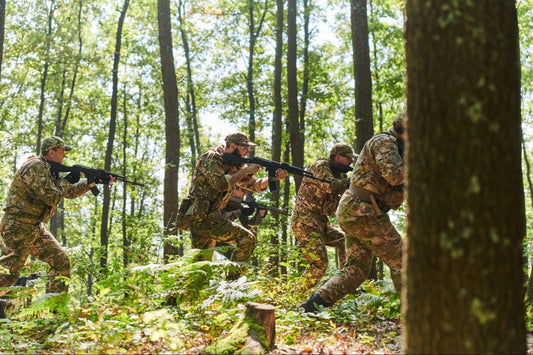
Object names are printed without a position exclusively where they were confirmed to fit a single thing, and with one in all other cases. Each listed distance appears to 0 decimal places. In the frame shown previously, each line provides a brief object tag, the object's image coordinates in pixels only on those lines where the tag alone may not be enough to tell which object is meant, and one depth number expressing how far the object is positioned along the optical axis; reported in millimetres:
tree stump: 3488
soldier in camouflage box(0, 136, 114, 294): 6988
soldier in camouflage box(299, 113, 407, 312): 5352
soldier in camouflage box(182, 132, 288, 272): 6957
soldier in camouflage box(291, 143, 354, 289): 7816
